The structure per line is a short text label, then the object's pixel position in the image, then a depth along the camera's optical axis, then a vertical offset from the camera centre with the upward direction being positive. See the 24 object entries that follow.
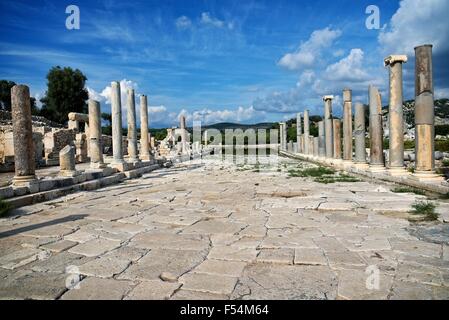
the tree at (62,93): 47.94 +7.33
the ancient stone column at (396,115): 10.98 +0.68
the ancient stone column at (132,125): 16.70 +0.94
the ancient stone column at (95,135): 13.41 +0.41
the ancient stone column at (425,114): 9.38 +0.58
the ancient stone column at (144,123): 19.29 +1.17
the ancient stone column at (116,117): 14.83 +1.18
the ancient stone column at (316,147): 22.30 -0.51
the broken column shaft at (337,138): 17.31 +0.01
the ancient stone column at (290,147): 32.78 -0.69
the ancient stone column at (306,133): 24.83 +0.40
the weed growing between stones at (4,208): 6.84 -1.19
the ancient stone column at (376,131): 12.26 +0.21
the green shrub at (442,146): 23.08 -0.74
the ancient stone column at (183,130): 29.41 +1.10
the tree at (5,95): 44.53 +6.75
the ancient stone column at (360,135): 13.86 +0.10
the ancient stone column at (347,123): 15.24 +0.65
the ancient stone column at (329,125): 18.14 +0.71
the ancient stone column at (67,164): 11.01 -0.55
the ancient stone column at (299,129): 28.19 +0.85
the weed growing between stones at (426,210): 5.75 -1.31
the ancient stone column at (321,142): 20.36 -0.20
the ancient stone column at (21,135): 8.78 +0.32
